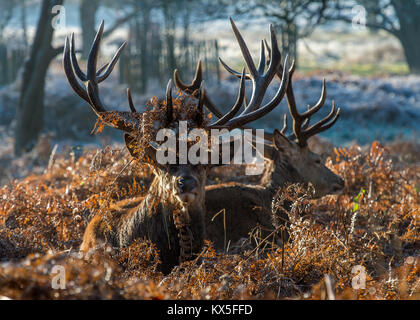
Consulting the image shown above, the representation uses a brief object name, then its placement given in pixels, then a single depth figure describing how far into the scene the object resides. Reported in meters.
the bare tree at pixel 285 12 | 17.08
